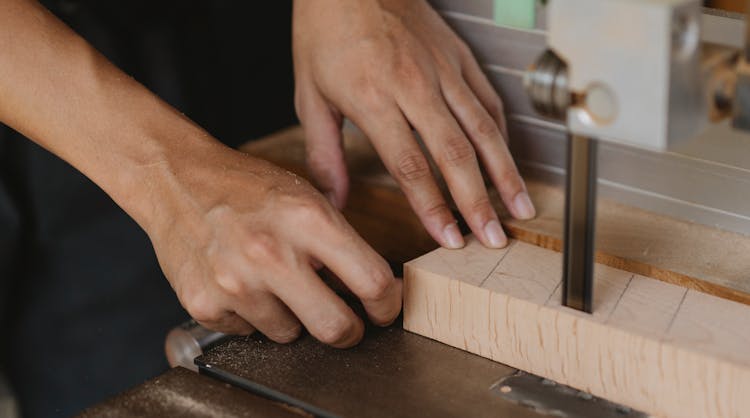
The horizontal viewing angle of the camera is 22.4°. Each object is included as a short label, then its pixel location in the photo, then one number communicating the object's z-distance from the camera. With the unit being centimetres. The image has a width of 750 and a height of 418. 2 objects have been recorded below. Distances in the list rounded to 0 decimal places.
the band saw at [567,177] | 73
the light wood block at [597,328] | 78
